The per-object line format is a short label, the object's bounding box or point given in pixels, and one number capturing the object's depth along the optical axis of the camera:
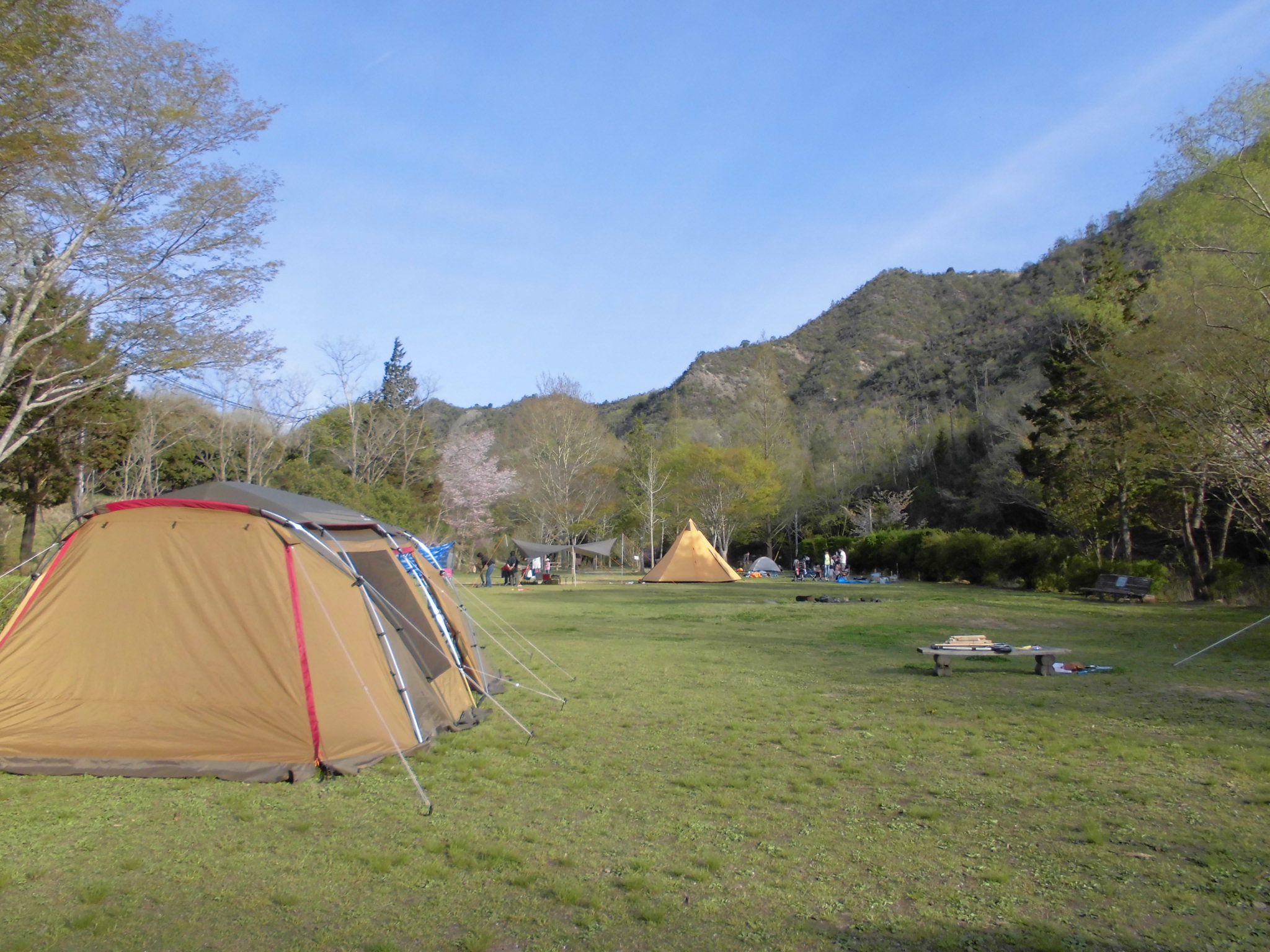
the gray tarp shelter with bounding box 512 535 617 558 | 33.56
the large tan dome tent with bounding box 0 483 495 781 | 5.44
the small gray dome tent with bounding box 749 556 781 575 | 43.06
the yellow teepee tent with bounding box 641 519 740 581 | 31.34
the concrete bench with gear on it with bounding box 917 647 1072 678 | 9.20
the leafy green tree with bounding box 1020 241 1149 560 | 22.59
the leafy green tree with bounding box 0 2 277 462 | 11.30
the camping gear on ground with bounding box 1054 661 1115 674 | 9.34
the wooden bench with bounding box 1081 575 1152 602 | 19.44
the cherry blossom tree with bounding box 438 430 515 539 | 46.94
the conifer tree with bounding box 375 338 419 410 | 44.53
